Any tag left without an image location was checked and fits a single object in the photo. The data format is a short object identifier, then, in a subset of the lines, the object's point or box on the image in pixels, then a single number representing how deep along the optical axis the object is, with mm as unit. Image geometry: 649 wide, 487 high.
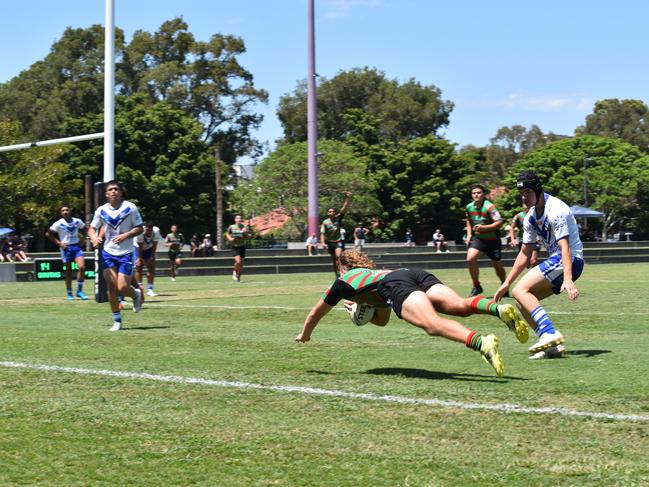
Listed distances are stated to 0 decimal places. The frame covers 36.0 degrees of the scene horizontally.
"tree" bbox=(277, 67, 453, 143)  89688
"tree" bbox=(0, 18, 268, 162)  78750
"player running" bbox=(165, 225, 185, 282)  30125
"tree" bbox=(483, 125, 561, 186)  117312
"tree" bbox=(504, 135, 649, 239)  82438
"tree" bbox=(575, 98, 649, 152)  120062
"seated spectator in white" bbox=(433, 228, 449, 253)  49156
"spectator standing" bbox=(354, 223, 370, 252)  55362
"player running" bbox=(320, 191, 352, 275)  26953
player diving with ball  7367
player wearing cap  8867
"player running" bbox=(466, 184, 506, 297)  16844
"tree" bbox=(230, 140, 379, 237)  64688
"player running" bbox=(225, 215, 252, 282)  27297
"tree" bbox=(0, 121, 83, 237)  57125
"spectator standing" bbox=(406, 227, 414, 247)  70369
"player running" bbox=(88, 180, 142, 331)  12852
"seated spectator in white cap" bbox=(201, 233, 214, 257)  43272
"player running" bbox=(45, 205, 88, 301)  19969
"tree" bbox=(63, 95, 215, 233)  65438
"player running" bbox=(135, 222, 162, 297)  21406
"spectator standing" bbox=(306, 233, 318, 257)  40844
